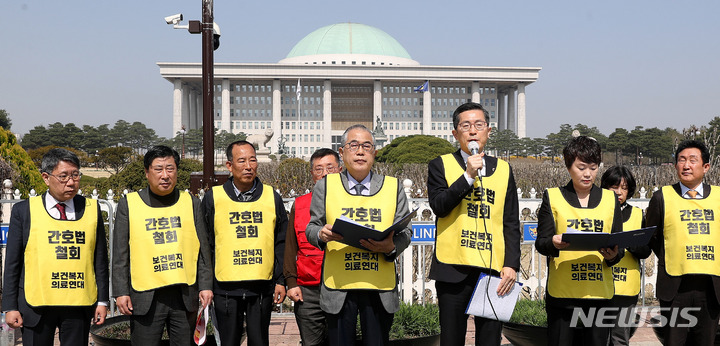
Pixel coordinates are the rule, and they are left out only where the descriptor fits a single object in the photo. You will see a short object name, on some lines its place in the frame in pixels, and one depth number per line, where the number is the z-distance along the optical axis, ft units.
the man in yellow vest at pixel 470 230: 10.66
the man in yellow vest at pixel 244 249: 11.68
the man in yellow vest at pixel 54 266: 10.98
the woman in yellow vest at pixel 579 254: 11.29
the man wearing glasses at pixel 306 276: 11.82
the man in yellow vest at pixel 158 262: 11.21
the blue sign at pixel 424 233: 18.60
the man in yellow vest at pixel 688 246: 11.83
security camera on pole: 22.97
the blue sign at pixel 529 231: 19.27
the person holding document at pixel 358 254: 10.41
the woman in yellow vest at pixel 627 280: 12.34
